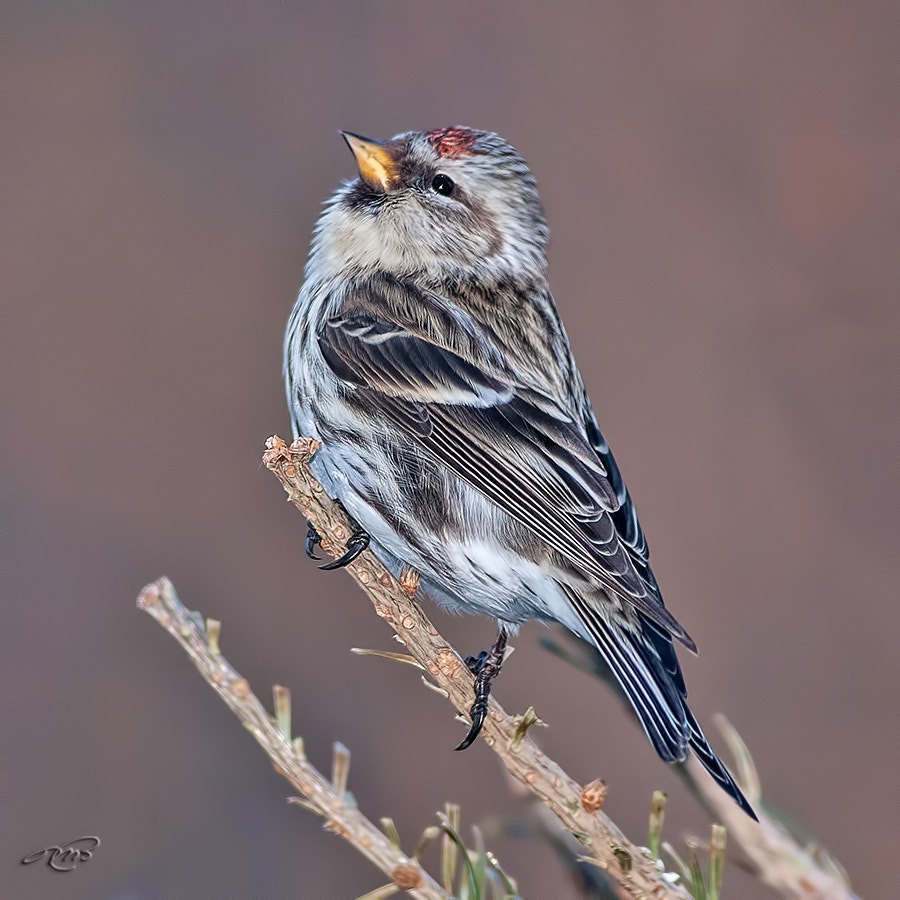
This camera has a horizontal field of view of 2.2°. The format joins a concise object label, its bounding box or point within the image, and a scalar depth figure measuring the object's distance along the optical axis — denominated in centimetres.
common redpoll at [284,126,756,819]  326
